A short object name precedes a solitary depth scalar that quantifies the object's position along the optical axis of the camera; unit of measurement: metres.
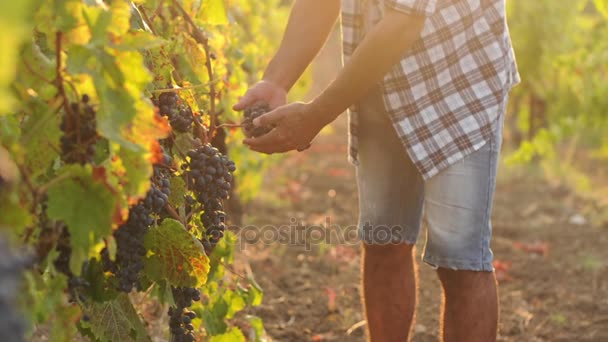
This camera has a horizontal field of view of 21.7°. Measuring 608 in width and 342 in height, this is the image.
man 4.52
